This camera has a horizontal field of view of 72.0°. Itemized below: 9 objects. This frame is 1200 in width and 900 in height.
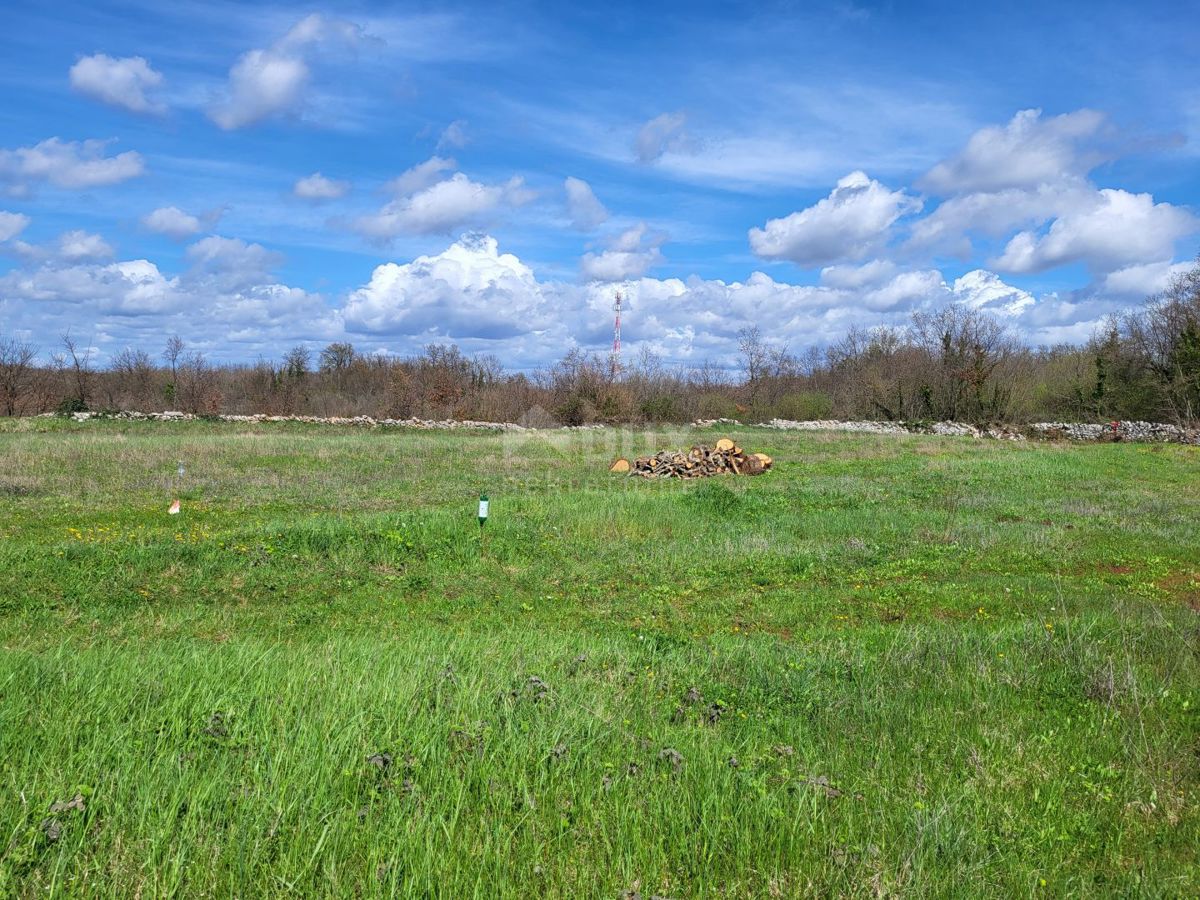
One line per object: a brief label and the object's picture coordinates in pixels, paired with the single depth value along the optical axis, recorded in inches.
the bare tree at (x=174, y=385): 1967.3
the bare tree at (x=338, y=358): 2522.1
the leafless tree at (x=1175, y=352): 1684.3
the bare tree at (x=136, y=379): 2017.7
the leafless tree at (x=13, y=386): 1656.0
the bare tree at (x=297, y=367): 2365.5
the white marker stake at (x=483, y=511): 532.0
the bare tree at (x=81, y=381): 1924.2
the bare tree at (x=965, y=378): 2057.1
